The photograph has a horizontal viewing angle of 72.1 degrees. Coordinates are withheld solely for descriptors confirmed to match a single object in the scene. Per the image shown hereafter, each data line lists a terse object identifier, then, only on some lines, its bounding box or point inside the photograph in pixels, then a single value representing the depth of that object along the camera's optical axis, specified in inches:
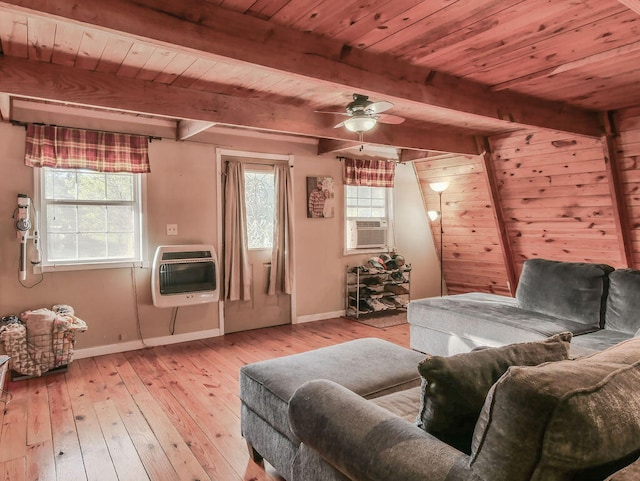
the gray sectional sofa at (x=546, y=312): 124.0
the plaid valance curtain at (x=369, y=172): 231.6
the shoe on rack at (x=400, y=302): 244.1
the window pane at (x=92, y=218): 167.3
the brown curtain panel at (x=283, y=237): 211.0
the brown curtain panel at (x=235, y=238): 196.7
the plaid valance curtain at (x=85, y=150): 152.3
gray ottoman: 83.1
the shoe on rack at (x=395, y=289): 247.8
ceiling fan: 128.4
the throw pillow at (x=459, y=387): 52.2
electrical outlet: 182.2
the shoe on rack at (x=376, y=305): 233.0
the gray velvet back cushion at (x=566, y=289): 132.1
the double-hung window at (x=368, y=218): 238.1
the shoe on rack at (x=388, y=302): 240.1
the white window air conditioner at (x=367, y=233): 237.8
